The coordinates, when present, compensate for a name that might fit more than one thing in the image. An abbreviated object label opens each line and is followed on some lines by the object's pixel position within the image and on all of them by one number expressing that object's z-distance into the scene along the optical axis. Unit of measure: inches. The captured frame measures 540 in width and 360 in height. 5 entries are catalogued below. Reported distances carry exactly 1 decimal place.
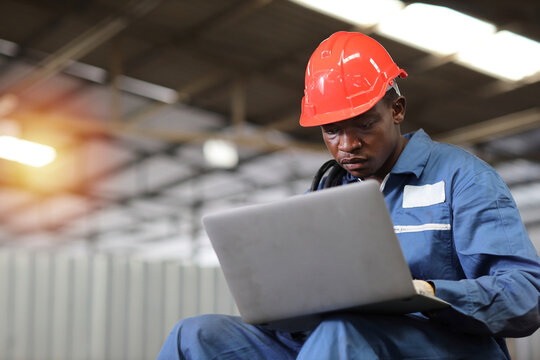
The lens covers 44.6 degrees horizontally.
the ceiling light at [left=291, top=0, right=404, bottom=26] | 307.7
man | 71.1
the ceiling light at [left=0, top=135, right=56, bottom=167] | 362.0
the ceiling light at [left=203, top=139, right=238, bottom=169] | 402.0
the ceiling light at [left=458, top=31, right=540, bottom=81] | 336.2
